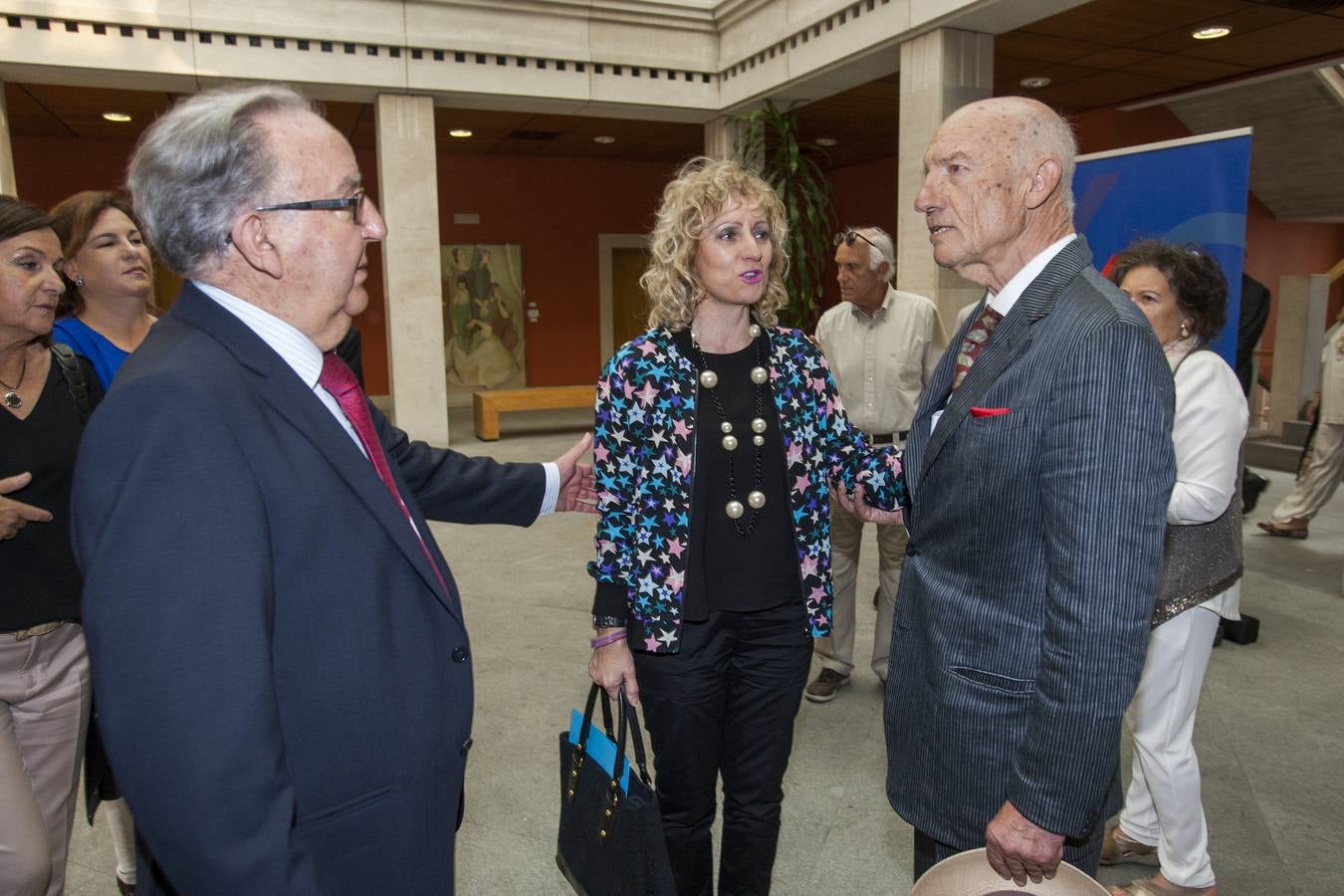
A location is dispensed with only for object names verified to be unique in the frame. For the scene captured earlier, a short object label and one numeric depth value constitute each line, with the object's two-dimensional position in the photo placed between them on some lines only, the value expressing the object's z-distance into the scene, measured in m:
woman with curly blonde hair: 1.91
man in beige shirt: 3.57
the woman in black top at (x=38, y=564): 1.89
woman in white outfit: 2.08
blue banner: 3.26
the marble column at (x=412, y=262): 8.79
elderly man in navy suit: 0.94
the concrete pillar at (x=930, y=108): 6.83
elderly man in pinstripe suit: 1.20
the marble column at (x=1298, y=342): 8.53
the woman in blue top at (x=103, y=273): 2.37
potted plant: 8.33
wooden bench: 10.36
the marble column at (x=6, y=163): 7.67
